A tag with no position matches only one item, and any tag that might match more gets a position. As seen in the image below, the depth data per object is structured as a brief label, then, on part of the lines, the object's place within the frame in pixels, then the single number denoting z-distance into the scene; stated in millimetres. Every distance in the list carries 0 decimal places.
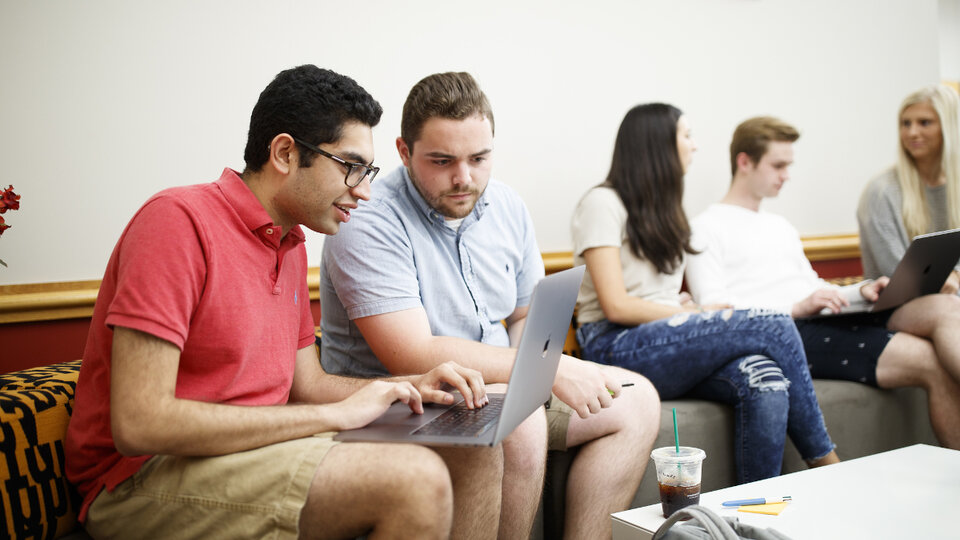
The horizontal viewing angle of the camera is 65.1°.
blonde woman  2693
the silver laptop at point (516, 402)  1040
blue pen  1214
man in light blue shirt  1461
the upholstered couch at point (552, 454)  1197
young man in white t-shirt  2178
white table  1132
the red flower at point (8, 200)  1397
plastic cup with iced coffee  1211
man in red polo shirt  1025
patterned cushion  1184
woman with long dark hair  1891
